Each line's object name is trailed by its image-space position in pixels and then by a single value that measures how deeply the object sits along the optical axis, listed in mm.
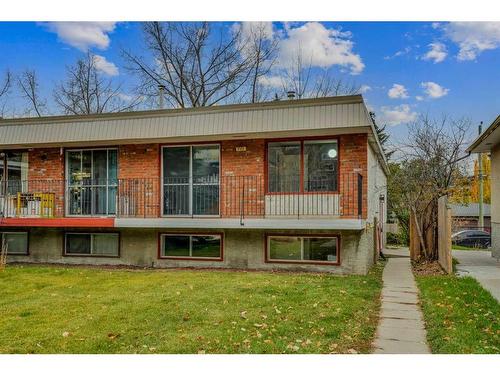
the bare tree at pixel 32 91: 25938
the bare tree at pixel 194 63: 25938
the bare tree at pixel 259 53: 25438
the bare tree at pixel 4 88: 25000
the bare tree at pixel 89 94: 27031
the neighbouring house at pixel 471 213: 35188
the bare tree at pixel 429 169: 12711
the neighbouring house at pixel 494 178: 13219
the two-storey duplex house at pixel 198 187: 10641
